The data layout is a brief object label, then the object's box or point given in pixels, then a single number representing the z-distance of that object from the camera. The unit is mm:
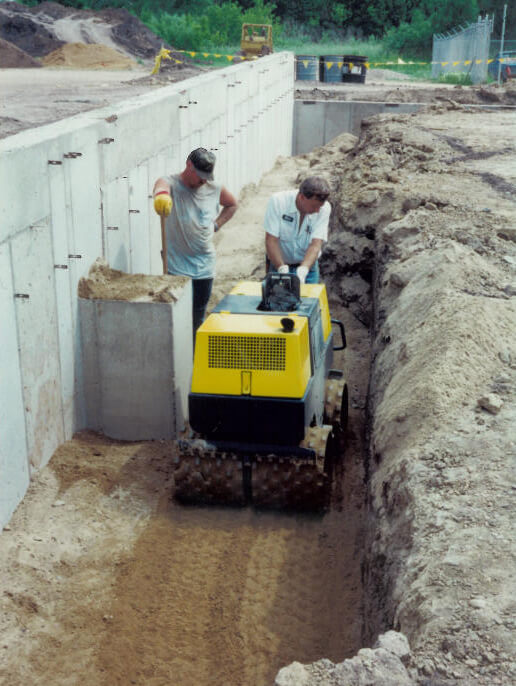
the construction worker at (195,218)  7242
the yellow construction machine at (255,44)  32469
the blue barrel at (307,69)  32438
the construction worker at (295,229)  7062
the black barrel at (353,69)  32375
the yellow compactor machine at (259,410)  5664
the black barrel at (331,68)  32125
